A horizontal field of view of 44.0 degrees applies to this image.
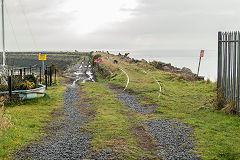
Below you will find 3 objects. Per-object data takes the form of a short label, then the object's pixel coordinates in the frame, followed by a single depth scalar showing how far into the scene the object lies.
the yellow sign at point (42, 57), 22.86
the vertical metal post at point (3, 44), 16.06
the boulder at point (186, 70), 34.21
